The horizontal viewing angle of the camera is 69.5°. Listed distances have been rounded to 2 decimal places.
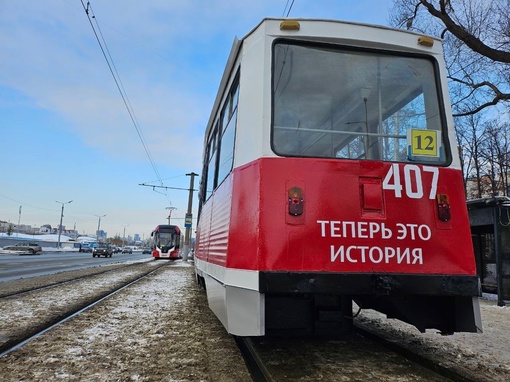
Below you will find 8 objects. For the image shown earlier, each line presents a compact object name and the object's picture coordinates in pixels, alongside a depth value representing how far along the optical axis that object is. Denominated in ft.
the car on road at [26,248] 118.62
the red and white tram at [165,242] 103.91
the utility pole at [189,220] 84.74
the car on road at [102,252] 126.00
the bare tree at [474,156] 73.36
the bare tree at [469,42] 41.45
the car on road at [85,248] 186.39
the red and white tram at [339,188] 9.66
